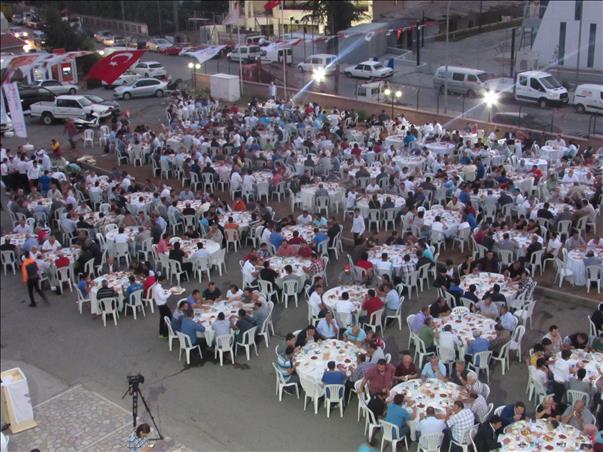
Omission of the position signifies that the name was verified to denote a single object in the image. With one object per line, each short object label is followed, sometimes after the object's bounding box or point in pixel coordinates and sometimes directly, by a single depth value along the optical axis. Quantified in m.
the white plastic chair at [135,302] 16.03
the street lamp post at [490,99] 32.53
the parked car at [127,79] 45.09
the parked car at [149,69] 48.38
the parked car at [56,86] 42.84
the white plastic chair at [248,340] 14.04
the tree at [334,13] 57.12
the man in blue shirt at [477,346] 12.68
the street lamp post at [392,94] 33.86
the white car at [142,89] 42.97
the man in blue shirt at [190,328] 13.91
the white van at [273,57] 50.59
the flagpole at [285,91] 38.14
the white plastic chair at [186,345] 13.97
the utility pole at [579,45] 40.63
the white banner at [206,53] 29.27
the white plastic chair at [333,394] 12.09
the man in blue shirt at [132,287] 15.95
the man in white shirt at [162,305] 15.00
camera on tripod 11.65
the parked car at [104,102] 37.59
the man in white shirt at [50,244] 18.41
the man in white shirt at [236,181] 22.59
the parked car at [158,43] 61.12
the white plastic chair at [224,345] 13.90
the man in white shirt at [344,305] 14.34
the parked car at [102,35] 66.88
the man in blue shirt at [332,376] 11.98
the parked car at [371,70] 45.12
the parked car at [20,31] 52.37
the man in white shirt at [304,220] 18.83
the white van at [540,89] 35.59
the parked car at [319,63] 47.47
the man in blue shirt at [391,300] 14.76
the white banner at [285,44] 32.94
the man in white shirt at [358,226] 18.66
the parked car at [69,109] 36.47
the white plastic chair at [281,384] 12.72
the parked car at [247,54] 52.06
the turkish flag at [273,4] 40.27
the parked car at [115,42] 63.33
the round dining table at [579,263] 16.14
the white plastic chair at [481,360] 12.78
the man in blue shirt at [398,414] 10.90
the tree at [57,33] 50.75
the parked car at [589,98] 33.28
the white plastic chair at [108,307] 15.90
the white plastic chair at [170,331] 14.42
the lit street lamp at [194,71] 43.93
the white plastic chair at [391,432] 10.95
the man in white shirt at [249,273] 16.22
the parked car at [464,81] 38.09
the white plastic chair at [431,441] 10.70
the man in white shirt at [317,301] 14.63
